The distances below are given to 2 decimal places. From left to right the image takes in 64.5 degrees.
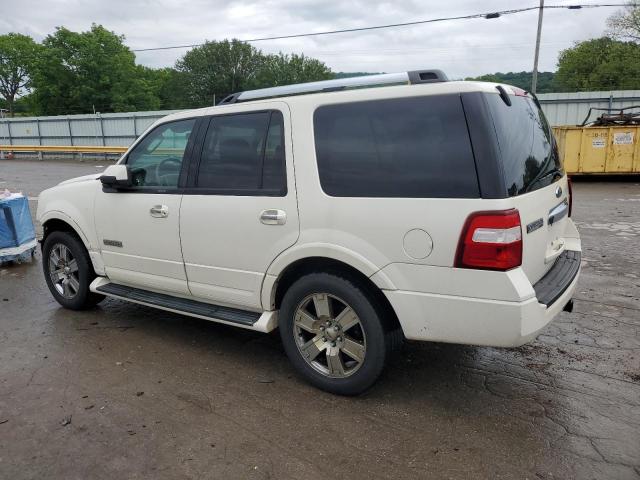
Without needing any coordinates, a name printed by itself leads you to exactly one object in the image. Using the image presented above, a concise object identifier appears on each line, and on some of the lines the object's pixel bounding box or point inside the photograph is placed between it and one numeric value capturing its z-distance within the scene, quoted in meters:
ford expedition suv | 2.81
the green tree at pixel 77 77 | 59.97
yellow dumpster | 15.53
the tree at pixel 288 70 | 74.75
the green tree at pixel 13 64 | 72.50
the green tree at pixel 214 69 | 75.06
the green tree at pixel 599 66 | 53.44
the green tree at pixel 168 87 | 74.75
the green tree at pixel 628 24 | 52.72
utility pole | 26.49
